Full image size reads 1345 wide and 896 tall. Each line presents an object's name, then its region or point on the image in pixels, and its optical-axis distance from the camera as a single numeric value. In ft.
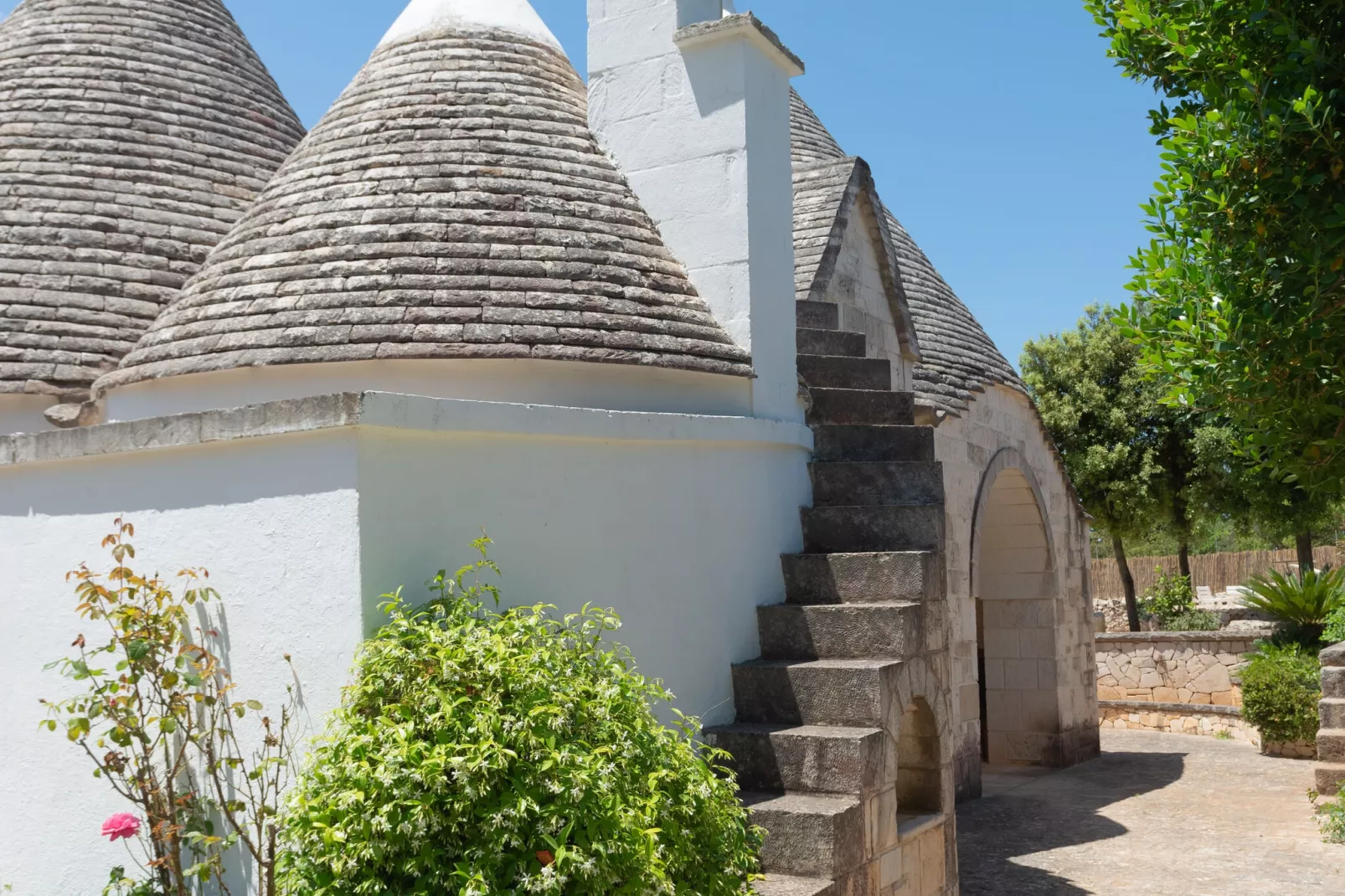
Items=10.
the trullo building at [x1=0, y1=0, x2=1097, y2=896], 15.46
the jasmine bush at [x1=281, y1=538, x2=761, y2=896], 11.99
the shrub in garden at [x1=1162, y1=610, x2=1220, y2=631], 65.05
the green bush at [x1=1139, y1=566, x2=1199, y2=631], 67.82
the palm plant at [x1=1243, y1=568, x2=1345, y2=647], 50.72
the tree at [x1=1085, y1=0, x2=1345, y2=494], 14.42
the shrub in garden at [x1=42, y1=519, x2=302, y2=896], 14.46
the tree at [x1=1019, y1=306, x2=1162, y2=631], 73.26
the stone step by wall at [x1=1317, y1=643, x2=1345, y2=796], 34.94
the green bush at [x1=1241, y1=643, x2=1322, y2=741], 45.44
